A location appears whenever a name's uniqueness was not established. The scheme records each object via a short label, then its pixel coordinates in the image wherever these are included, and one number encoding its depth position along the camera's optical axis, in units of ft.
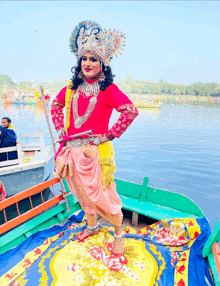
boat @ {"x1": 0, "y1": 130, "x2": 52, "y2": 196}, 13.07
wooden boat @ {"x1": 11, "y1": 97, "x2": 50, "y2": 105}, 125.07
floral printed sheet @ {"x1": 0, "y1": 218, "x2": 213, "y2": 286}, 5.54
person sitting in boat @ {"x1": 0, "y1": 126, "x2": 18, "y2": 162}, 14.17
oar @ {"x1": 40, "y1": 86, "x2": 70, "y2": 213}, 7.85
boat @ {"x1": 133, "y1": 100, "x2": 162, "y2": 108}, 117.44
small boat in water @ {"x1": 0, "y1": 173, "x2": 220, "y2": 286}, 5.65
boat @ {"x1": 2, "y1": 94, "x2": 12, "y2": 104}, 136.72
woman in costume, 5.51
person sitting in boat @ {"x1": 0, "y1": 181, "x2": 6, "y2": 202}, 10.01
